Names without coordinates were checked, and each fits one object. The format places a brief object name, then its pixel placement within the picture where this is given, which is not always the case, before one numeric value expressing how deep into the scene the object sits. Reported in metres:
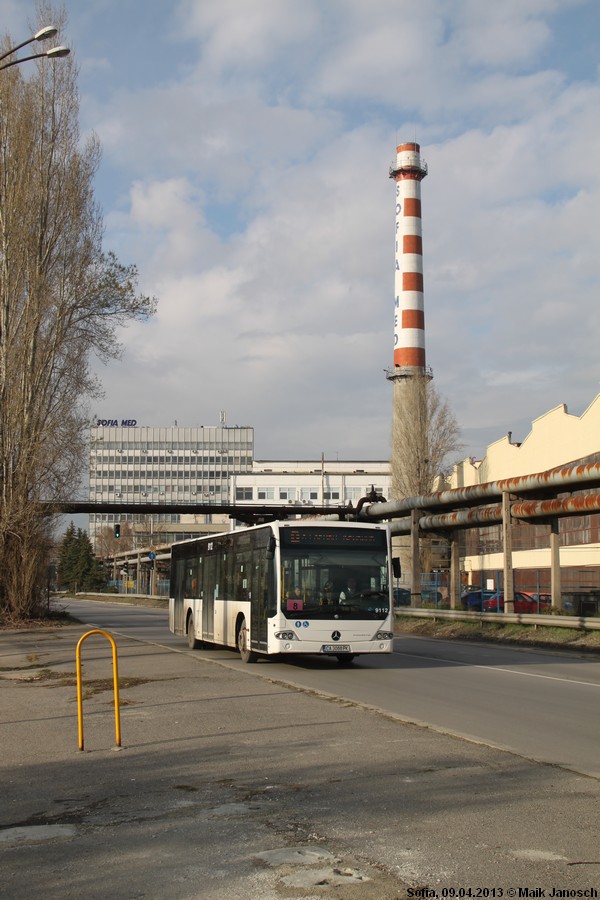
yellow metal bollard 9.84
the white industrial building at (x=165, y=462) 153.75
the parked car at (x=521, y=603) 34.81
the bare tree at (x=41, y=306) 34.12
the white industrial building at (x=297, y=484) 126.12
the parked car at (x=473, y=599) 39.47
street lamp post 16.30
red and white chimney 67.56
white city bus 18.53
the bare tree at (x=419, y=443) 61.75
